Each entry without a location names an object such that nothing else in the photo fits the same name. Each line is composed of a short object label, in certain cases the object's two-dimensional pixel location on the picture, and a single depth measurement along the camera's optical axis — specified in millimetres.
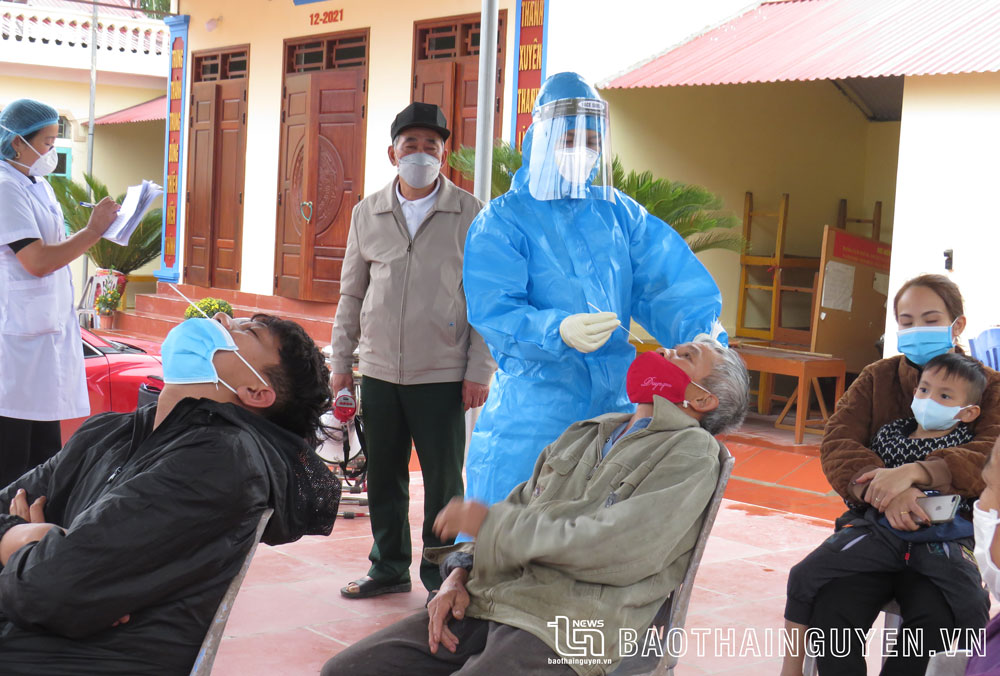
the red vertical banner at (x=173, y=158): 12180
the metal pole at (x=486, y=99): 4219
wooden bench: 7180
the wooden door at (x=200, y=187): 11734
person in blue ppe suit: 2756
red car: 5305
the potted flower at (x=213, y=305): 6864
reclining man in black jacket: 1838
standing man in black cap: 3604
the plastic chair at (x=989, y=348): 3025
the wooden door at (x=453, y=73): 8750
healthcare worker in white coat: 3301
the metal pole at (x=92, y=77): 12328
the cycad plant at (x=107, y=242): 13297
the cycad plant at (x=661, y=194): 6863
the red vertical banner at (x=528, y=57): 8078
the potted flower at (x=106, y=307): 12797
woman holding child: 2562
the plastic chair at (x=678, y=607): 2150
